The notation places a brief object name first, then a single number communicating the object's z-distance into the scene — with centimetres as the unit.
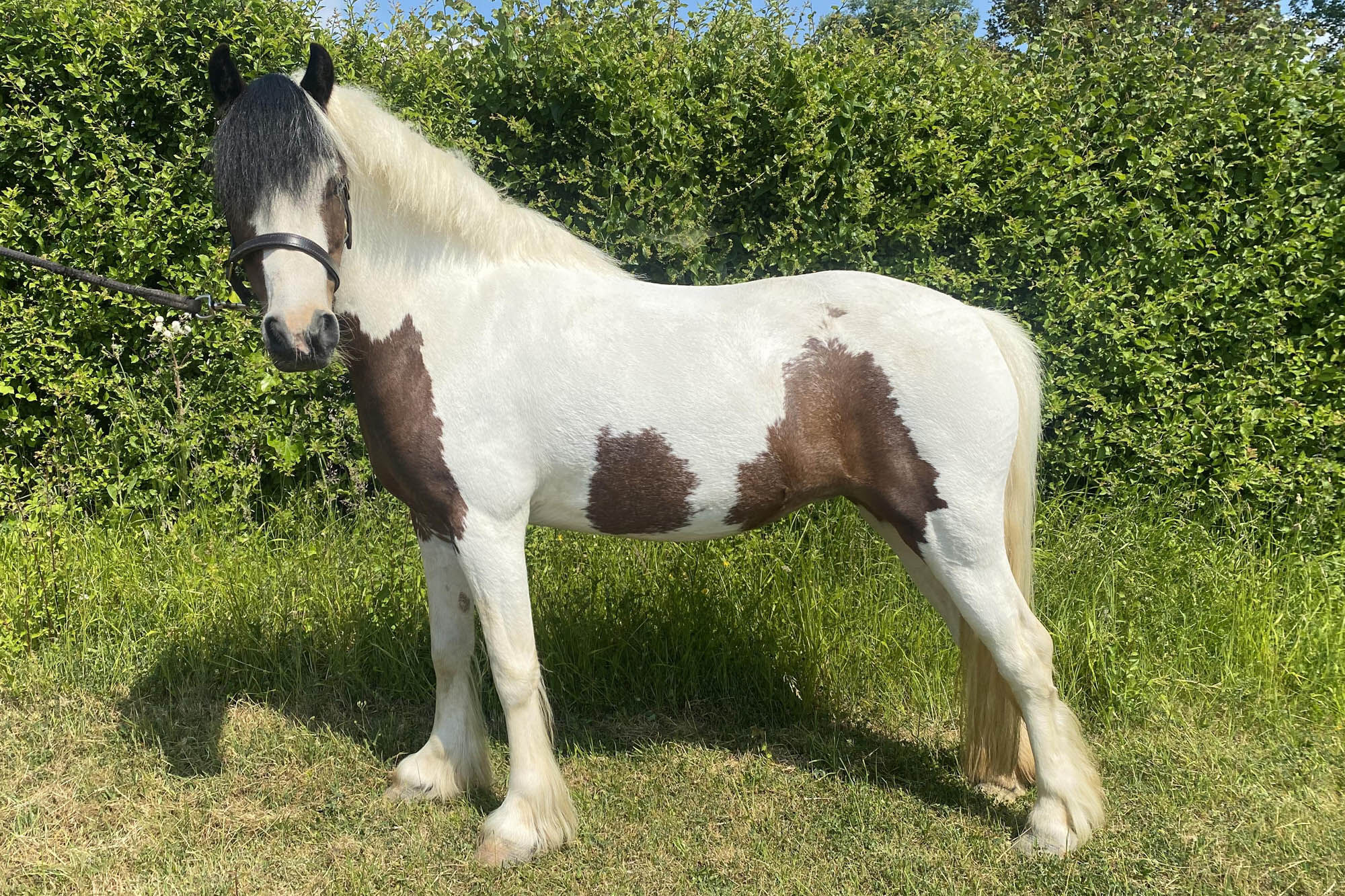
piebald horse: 249
